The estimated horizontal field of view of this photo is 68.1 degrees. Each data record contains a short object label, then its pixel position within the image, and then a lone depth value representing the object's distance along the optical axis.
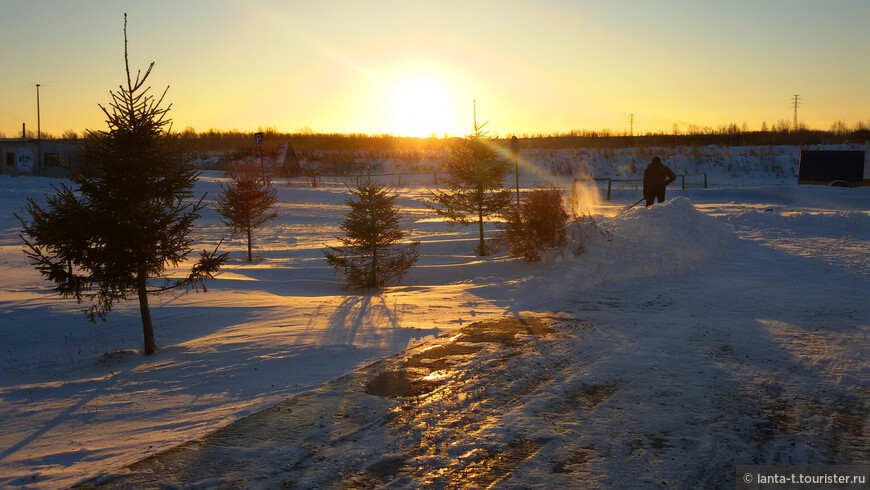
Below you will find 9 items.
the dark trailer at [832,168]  33.75
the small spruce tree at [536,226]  14.58
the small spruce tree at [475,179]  19.11
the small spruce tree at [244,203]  19.98
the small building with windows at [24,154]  45.91
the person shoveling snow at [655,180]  19.75
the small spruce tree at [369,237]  13.33
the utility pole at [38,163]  45.91
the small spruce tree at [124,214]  7.87
